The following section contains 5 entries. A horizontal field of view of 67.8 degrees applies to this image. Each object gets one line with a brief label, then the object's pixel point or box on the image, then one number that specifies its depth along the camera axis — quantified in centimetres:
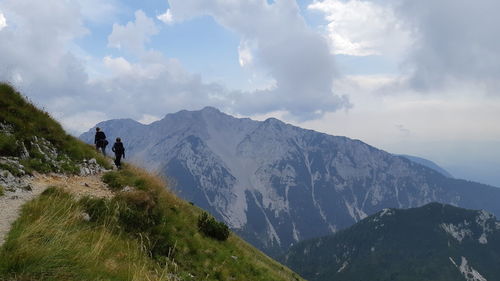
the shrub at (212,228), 2102
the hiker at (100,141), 3192
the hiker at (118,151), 2772
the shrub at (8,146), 1897
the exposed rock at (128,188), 1974
